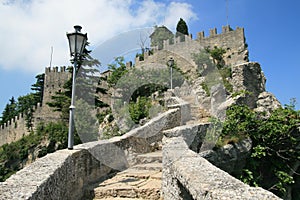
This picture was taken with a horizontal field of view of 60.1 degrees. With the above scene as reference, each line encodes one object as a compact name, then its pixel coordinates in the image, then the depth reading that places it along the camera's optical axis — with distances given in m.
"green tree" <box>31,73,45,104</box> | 39.31
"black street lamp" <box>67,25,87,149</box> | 4.62
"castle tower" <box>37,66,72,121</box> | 35.49
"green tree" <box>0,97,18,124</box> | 43.12
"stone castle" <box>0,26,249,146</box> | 26.51
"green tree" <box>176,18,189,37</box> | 30.56
